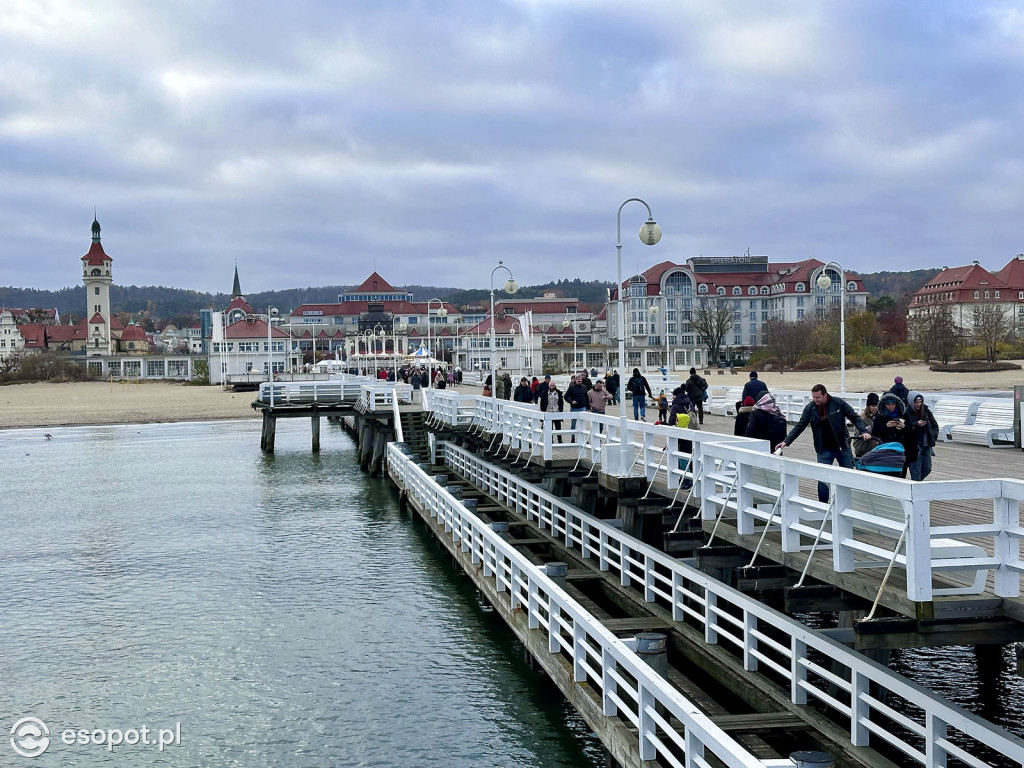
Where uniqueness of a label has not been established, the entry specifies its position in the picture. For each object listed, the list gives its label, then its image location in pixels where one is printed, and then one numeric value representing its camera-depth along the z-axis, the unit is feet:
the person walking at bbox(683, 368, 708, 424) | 80.02
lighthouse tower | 540.11
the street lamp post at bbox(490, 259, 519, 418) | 105.85
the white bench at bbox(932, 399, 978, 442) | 68.28
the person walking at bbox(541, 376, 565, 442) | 77.87
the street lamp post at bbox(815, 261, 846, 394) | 101.09
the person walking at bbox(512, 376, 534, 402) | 98.27
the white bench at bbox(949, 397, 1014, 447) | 62.62
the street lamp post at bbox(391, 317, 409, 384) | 501.97
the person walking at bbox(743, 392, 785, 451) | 42.65
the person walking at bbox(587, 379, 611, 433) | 70.85
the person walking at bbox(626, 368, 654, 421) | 87.97
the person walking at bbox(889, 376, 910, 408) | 44.99
